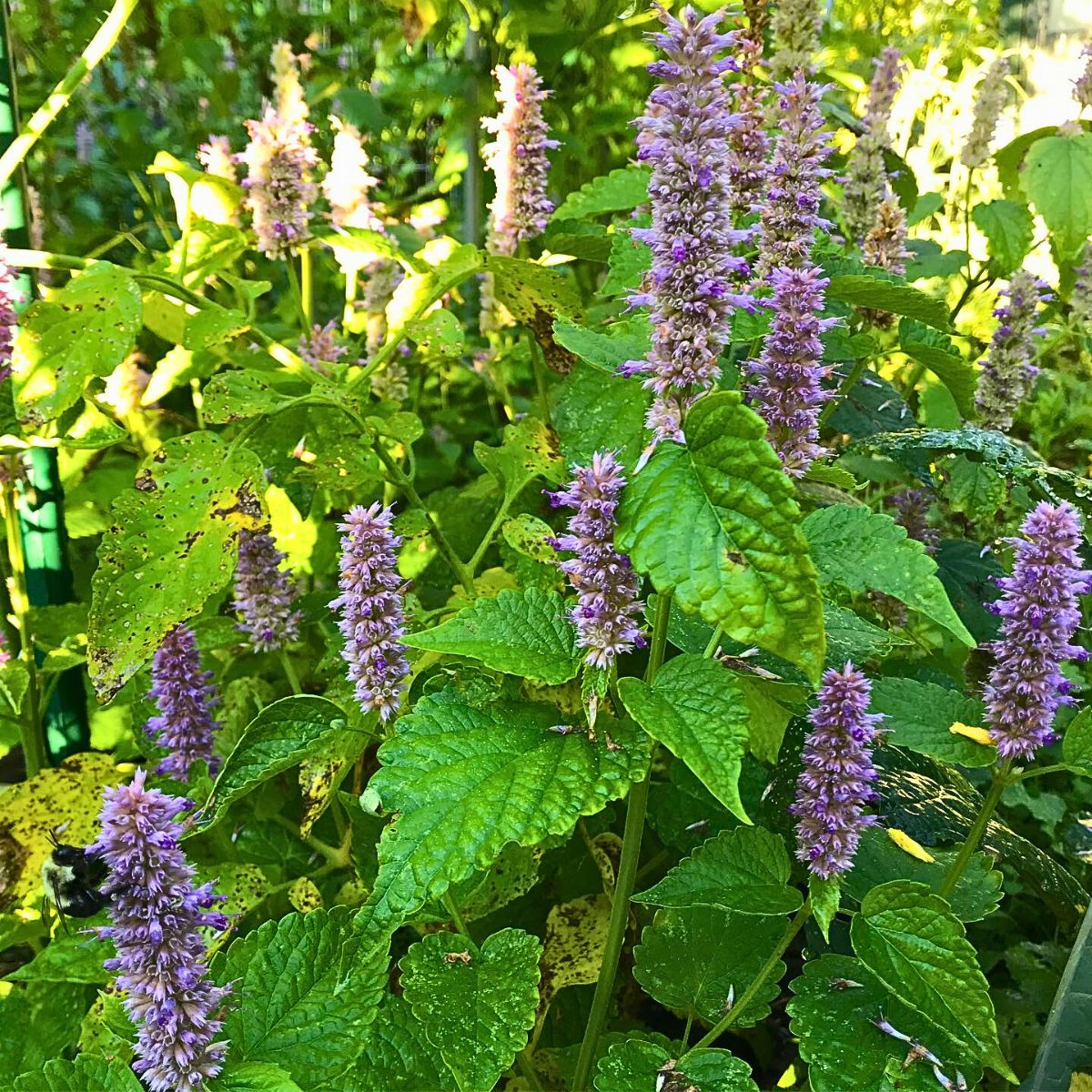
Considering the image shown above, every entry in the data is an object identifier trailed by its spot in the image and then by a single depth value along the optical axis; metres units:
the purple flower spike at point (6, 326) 0.43
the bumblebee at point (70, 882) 0.39
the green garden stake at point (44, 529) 0.50
